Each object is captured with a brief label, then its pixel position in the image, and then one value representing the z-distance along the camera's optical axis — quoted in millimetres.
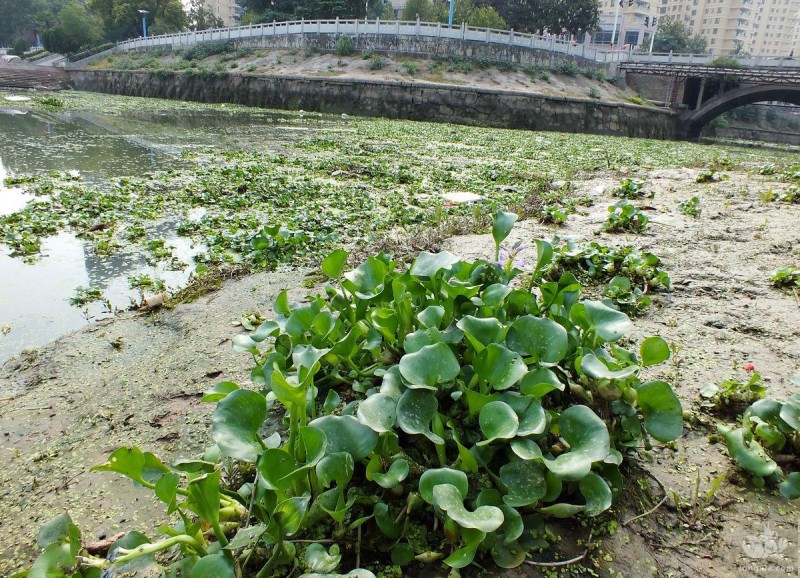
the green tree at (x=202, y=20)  50625
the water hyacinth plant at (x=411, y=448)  998
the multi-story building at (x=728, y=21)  84000
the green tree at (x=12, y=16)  61719
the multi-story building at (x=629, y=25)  60375
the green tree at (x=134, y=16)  44750
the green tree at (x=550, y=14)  39000
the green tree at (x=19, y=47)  49938
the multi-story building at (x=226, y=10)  74125
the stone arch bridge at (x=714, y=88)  22438
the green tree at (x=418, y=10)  42188
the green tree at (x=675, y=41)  52062
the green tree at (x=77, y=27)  42625
